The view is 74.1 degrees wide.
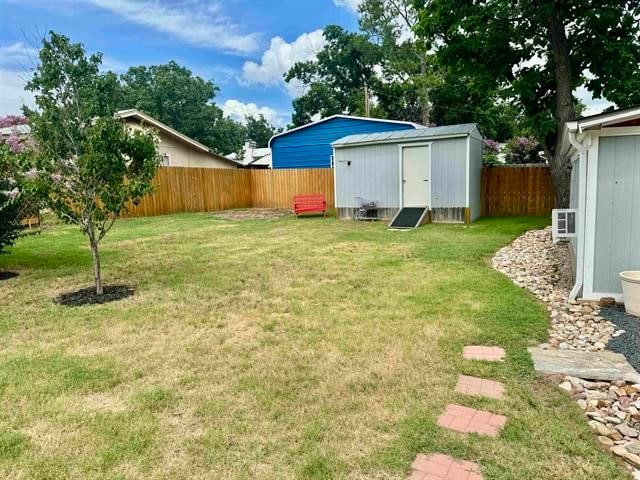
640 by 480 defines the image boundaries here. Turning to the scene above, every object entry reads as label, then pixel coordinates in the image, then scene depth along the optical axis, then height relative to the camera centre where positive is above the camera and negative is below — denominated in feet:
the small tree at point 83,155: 15.72 +1.96
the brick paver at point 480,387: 8.99 -4.18
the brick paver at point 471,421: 7.74 -4.24
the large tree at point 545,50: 30.83 +11.27
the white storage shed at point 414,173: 35.27 +2.12
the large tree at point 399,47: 78.79 +30.15
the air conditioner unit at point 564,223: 17.76 -1.29
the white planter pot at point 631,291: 13.11 -3.13
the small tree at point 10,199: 18.07 +0.48
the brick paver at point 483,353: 10.63 -4.06
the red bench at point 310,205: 45.60 -0.53
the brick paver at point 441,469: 6.56 -4.32
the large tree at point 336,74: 97.99 +30.33
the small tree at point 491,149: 66.20 +7.65
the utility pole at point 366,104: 70.09 +15.76
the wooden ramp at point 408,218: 34.64 -1.75
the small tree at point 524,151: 57.54 +5.93
